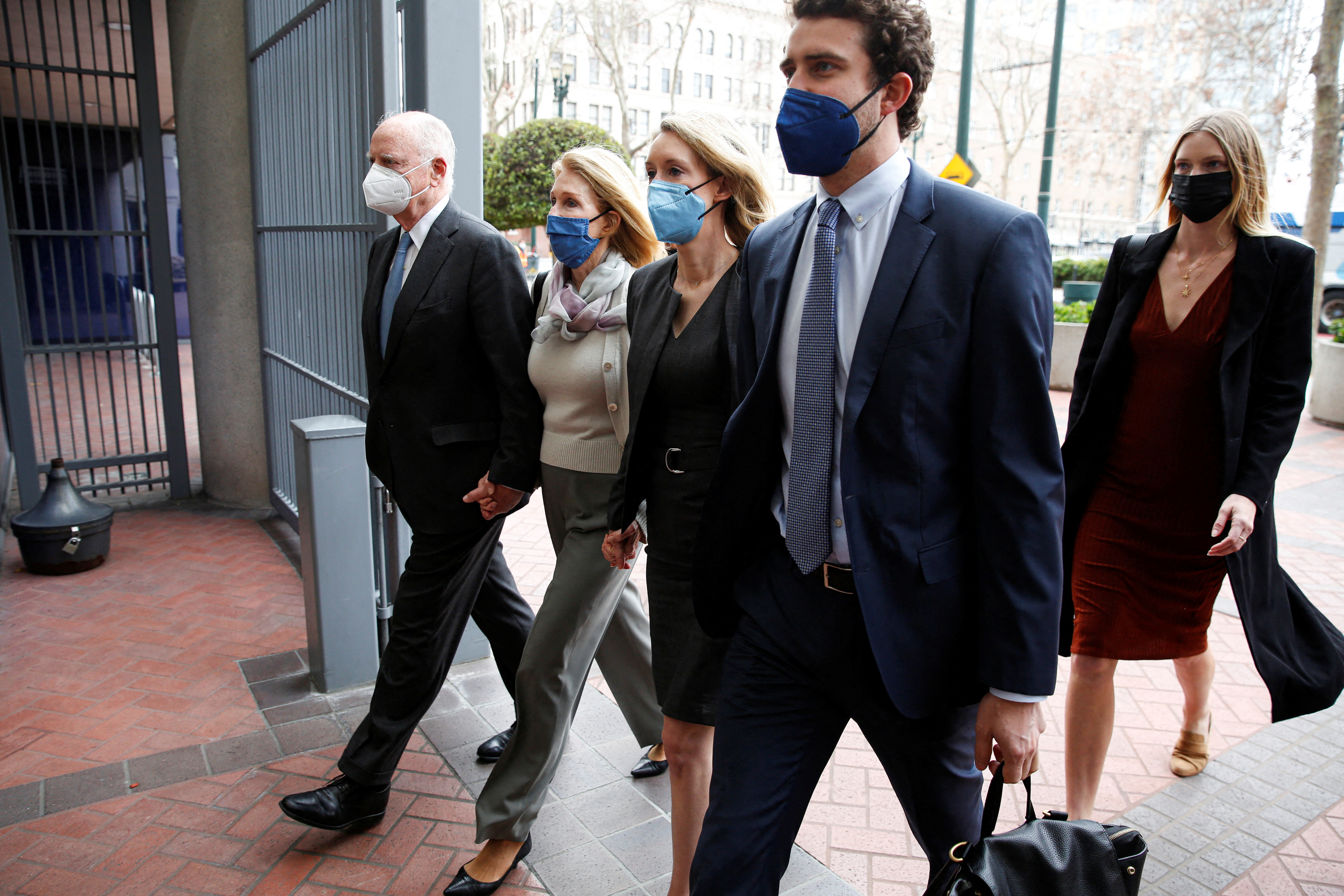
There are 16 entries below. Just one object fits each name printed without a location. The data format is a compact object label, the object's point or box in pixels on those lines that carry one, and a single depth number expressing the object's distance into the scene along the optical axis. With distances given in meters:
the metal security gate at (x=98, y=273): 6.40
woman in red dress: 2.85
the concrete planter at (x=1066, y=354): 13.55
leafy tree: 17.67
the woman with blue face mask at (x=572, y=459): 2.75
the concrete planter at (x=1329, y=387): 11.53
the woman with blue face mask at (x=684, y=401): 2.37
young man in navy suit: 1.63
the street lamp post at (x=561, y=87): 21.70
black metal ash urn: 5.43
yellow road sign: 10.70
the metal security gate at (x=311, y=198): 4.15
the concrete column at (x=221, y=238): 6.32
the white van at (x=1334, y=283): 20.64
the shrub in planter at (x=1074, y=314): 14.49
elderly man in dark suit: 2.90
